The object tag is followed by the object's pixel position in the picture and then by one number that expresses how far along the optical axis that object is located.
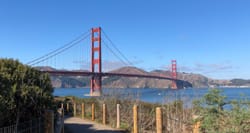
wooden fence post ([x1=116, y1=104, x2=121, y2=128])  10.78
